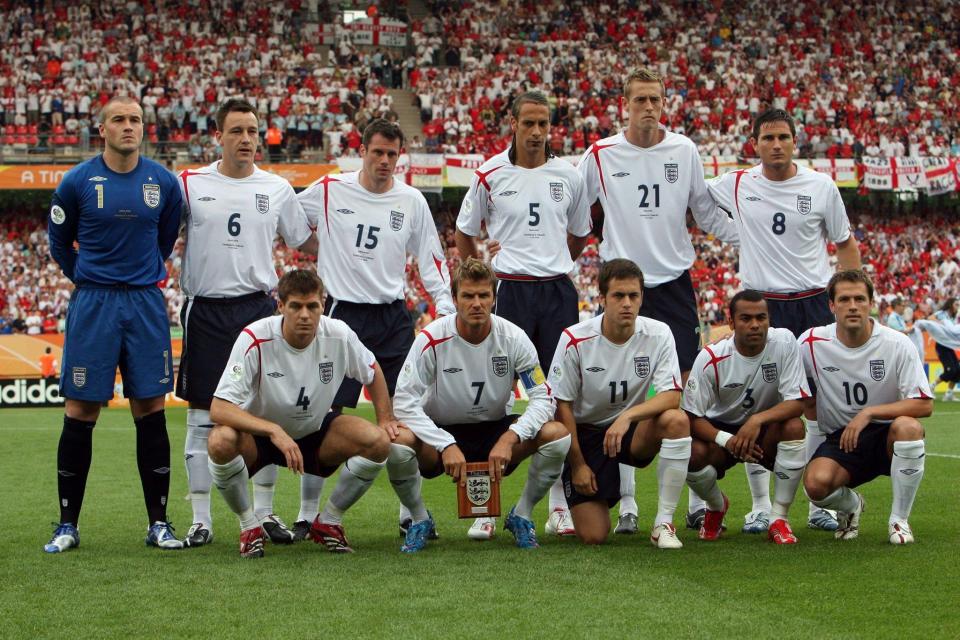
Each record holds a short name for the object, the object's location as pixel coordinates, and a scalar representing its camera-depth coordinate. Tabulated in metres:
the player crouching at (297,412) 11.80
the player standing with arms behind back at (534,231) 13.95
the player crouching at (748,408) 12.70
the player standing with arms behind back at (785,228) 14.15
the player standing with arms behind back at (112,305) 12.45
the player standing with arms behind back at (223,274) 13.29
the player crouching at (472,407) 12.20
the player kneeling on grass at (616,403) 12.43
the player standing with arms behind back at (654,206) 14.10
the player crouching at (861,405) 12.34
